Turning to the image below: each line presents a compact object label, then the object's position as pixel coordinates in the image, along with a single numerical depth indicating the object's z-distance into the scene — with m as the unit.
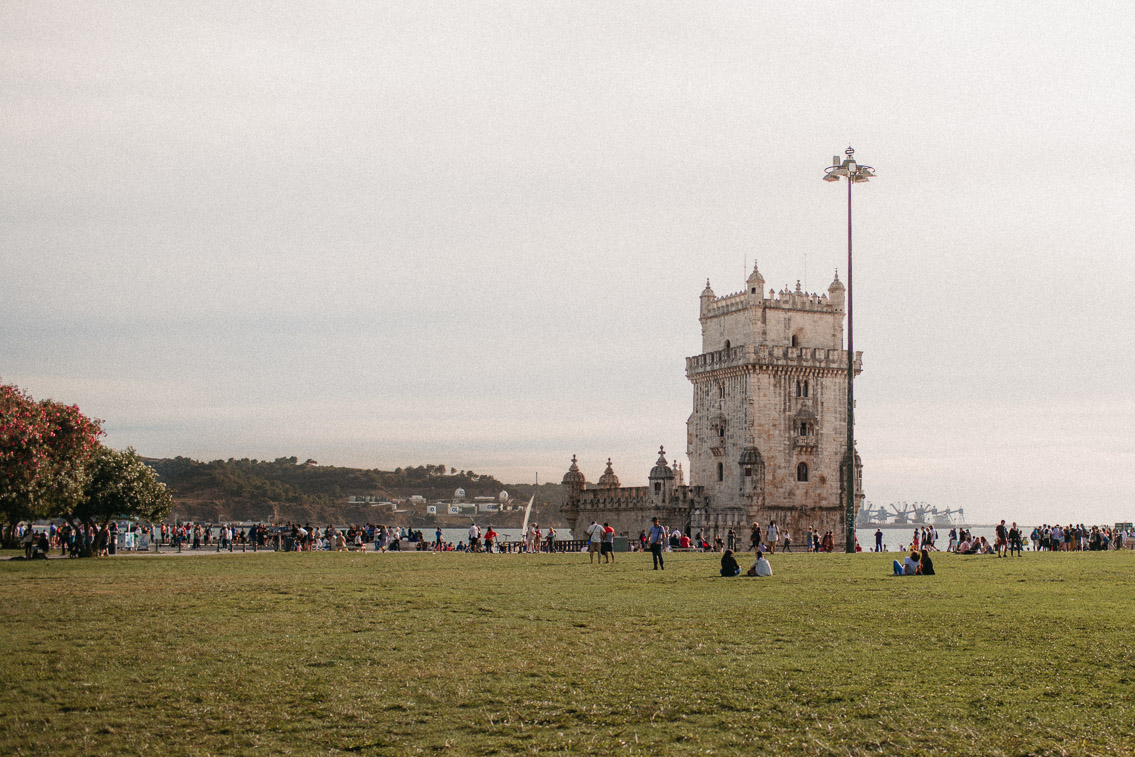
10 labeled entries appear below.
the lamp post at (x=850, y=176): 47.65
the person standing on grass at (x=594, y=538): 37.97
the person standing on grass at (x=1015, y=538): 41.88
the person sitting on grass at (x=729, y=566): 30.61
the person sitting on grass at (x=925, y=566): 30.56
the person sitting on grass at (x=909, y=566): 30.64
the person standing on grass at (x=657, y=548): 34.38
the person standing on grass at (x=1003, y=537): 39.91
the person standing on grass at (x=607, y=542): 38.78
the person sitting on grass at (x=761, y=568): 30.58
